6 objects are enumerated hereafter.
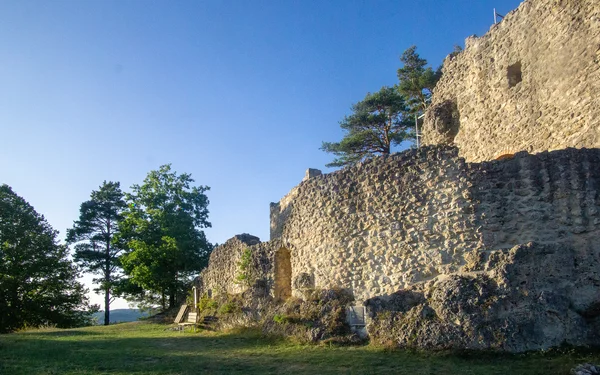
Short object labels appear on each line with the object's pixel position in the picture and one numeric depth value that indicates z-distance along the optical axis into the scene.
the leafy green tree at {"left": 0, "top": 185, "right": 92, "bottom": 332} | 23.08
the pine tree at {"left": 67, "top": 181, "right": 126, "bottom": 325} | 28.95
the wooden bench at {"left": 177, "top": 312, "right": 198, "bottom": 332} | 15.96
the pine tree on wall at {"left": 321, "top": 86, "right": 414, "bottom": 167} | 27.73
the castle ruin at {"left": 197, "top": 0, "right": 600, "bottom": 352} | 8.65
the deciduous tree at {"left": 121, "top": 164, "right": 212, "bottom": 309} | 23.98
